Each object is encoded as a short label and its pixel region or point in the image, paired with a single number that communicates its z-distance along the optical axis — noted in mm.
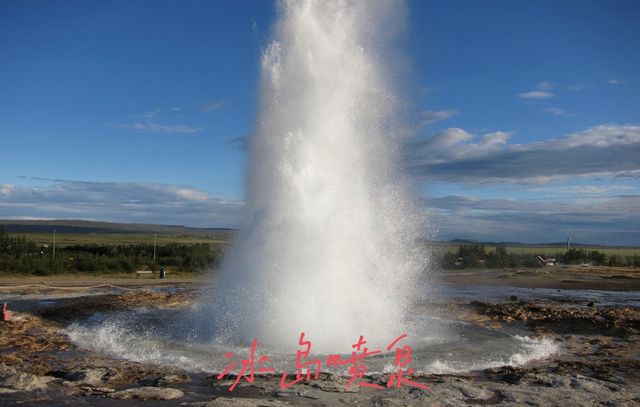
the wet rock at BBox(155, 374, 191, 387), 8195
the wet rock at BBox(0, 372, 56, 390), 7754
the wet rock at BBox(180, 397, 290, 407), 7008
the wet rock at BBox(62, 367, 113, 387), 8158
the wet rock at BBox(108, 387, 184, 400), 7398
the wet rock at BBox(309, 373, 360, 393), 7953
